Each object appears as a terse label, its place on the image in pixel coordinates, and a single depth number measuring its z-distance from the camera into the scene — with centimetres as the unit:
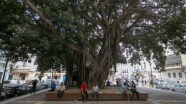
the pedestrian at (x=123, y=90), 1191
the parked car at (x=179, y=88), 1938
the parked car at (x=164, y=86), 2395
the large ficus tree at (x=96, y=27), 1084
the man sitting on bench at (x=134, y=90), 1185
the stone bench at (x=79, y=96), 1160
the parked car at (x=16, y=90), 1481
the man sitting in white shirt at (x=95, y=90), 1148
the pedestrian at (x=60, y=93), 1152
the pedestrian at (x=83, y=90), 1127
